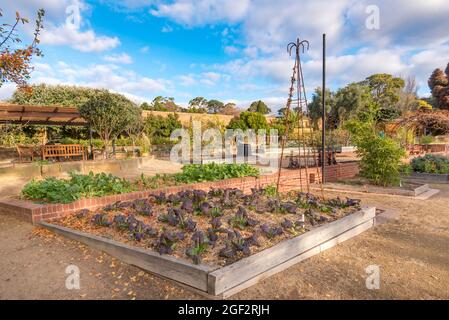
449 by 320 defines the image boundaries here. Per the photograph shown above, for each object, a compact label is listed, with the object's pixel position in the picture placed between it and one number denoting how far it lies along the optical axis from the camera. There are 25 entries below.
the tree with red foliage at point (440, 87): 25.14
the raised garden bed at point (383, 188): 6.82
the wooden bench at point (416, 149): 15.31
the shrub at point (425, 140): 18.97
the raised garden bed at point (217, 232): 2.56
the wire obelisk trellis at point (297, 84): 4.89
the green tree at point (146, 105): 32.06
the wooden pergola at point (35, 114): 11.09
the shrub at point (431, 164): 9.21
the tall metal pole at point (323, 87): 7.37
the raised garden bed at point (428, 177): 8.79
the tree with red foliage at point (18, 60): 3.73
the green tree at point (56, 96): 19.31
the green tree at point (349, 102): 29.16
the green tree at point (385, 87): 35.94
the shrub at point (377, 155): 7.07
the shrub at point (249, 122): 23.78
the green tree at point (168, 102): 41.17
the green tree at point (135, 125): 12.17
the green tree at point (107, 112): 11.29
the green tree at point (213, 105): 55.15
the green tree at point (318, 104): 30.28
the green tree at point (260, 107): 41.91
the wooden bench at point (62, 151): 11.10
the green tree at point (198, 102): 53.44
